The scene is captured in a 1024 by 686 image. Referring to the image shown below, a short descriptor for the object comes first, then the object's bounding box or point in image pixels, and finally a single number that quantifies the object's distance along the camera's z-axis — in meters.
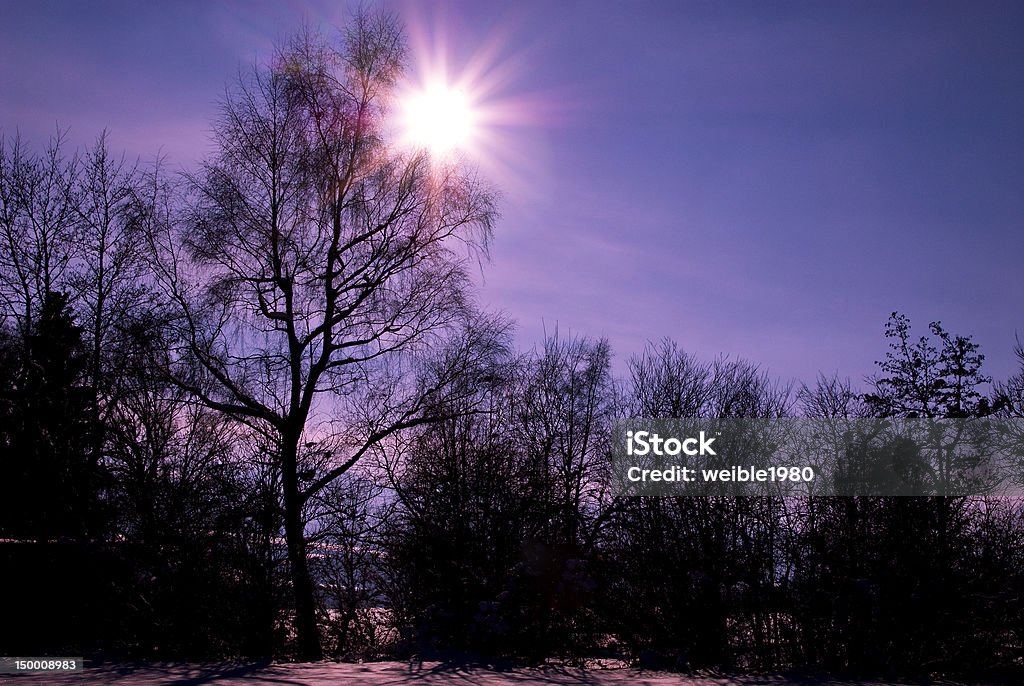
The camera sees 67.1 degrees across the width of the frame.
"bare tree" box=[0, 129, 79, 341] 15.59
